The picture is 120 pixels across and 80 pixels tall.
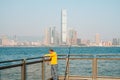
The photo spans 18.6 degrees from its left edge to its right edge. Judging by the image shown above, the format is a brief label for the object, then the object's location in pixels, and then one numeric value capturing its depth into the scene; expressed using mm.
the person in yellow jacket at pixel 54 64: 15250
